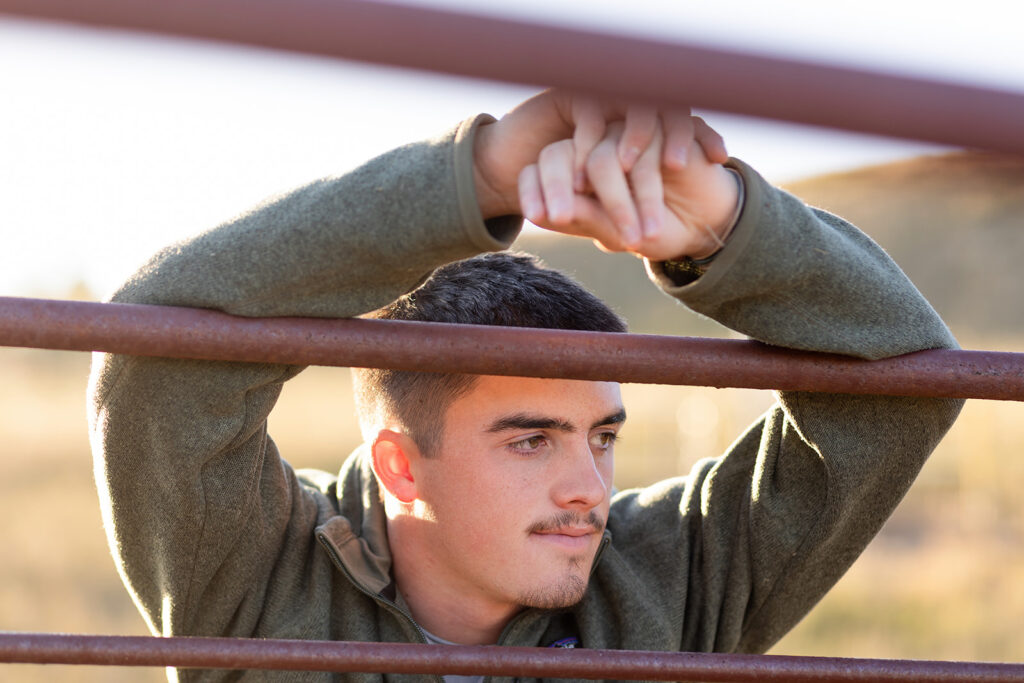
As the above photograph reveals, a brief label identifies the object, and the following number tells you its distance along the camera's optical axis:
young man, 1.81
